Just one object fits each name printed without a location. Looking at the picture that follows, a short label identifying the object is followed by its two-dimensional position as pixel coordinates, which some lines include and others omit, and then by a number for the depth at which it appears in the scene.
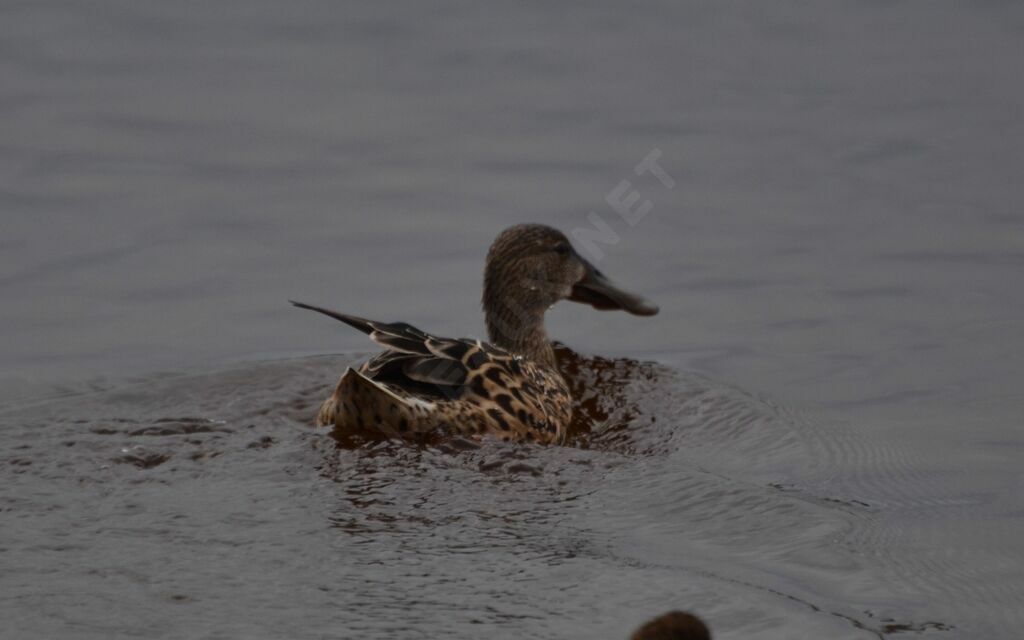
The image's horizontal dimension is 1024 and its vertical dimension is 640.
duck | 16.36
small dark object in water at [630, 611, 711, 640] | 10.21
